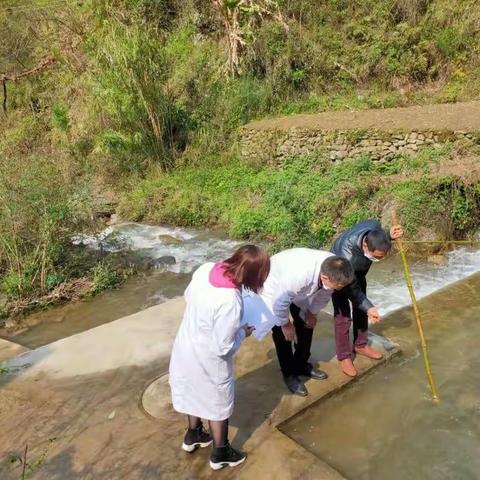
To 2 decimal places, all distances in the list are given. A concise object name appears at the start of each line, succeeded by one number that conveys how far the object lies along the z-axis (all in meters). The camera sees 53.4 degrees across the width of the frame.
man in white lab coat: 2.94
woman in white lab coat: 2.49
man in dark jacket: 3.38
